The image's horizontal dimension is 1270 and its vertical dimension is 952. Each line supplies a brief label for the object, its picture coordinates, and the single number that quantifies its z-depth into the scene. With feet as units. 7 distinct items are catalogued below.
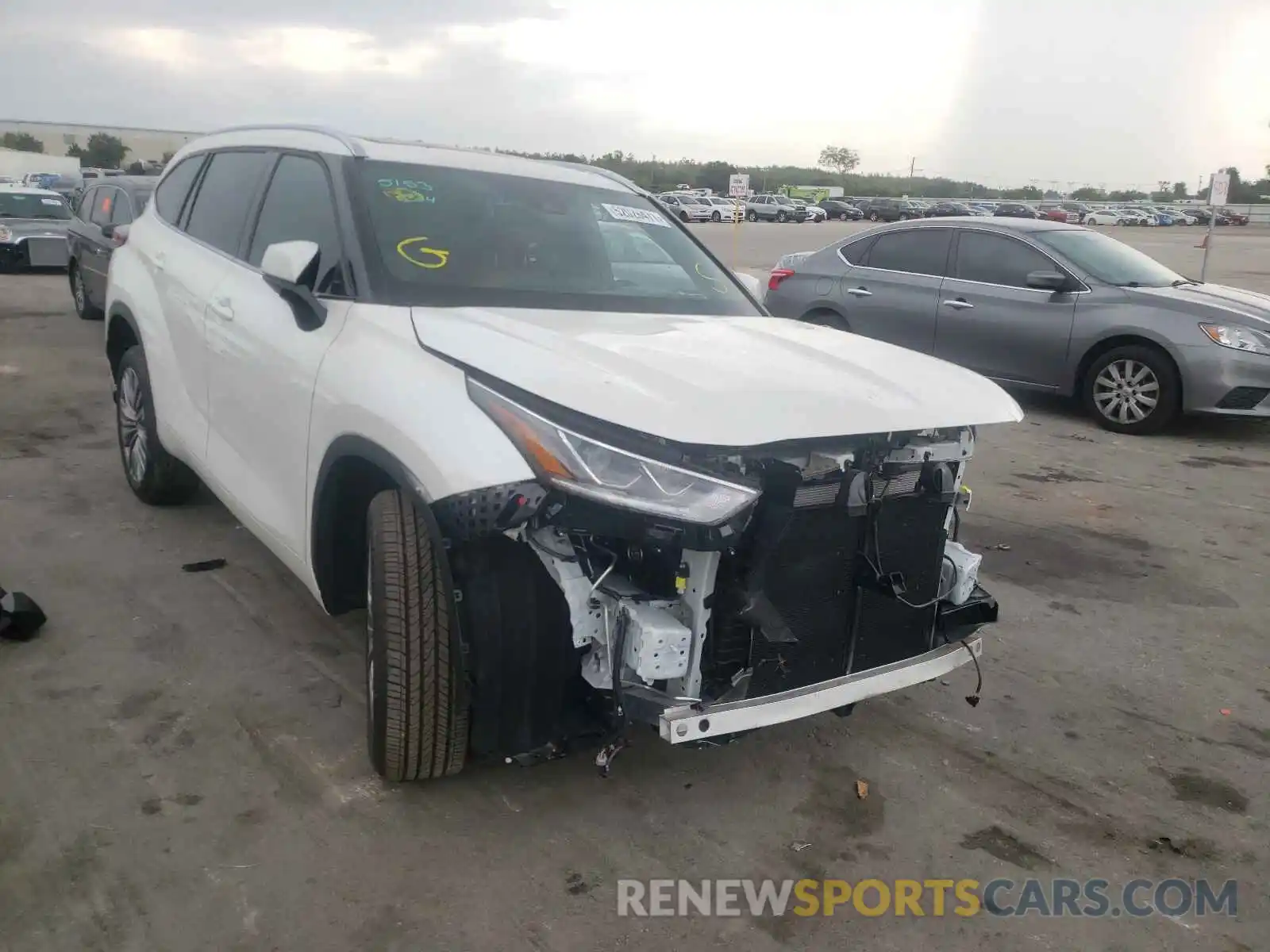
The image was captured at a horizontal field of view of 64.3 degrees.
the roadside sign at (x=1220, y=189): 50.65
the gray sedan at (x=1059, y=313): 25.22
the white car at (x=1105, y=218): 222.48
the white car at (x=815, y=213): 201.77
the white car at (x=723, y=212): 178.70
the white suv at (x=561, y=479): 8.00
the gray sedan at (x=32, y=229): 50.55
